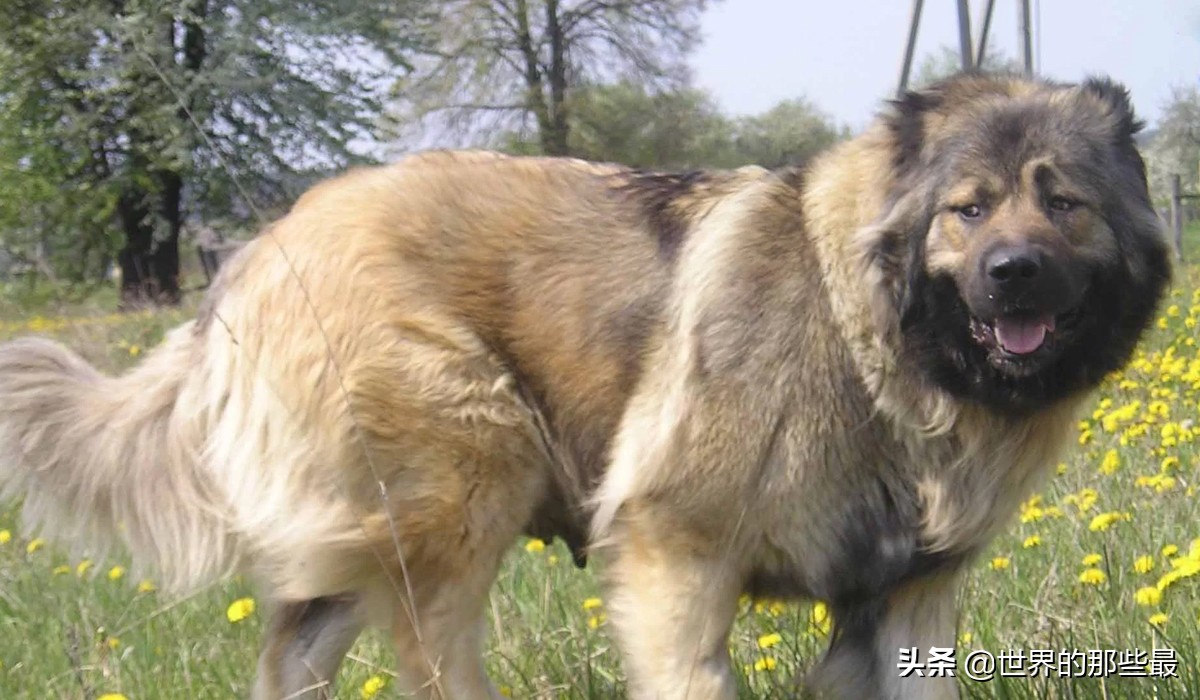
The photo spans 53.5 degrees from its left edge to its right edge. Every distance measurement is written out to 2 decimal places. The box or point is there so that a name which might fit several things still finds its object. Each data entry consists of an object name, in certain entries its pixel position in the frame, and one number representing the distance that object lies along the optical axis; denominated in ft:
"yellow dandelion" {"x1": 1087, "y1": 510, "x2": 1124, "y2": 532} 11.14
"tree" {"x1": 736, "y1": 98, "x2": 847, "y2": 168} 87.68
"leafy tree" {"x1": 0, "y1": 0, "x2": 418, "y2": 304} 64.44
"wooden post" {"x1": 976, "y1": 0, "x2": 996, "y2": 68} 18.58
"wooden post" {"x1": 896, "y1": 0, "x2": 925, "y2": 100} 17.71
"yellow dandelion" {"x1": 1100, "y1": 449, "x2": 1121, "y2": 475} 13.76
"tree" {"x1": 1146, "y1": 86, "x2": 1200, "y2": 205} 86.02
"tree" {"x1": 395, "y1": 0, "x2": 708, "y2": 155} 91.20
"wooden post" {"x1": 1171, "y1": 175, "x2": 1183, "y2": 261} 53.47
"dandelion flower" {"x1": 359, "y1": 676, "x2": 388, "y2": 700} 9.59
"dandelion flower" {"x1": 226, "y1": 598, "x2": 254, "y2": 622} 10.53
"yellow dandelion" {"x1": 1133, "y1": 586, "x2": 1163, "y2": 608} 9.65
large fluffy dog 8.45
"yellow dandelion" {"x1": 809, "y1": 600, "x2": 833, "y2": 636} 10.74
